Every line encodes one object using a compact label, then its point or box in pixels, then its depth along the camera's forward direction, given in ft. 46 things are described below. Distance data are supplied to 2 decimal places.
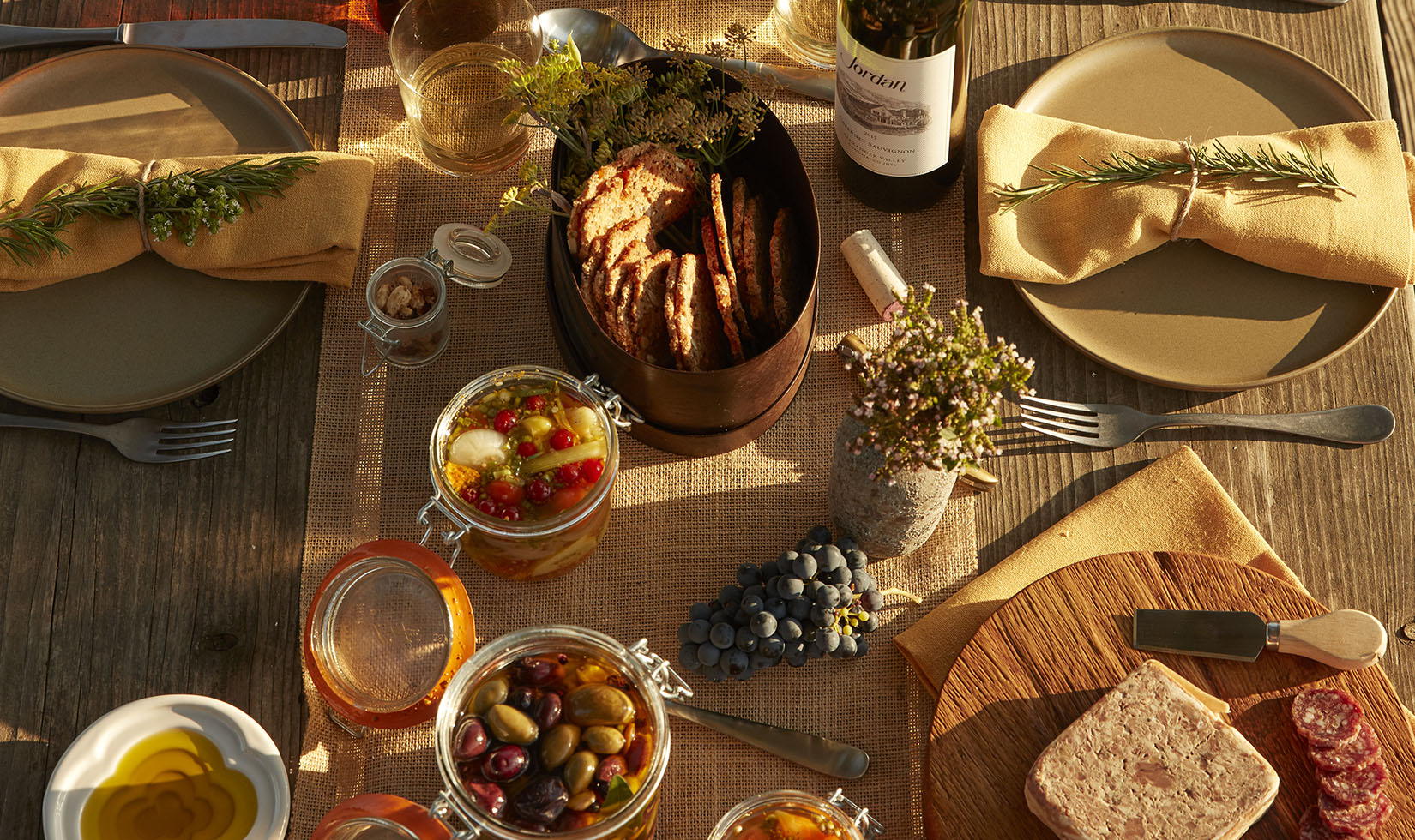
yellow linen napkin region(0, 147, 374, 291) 4.07
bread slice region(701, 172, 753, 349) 3.77
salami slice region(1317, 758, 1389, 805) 3.65
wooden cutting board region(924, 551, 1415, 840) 3.71
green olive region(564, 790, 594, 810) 3.56
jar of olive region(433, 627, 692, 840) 3.55
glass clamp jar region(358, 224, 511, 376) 4.00
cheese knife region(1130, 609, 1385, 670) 3.73
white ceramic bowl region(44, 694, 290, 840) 3.71
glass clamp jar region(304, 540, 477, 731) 3.79
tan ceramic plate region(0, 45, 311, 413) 4.04
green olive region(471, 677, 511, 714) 3.62
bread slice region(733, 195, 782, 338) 3.85
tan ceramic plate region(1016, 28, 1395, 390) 4.06
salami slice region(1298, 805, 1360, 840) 3.65
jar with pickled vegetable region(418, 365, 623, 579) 3.76
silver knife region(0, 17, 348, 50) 4.32
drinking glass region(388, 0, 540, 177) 4.18
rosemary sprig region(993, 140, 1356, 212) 4.08
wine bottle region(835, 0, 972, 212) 3.75
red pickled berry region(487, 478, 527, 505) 3.76
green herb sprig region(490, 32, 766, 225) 3.84
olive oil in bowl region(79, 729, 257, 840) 3.74
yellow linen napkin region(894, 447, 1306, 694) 3.94
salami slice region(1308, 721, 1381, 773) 3.67
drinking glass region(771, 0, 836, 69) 4.31
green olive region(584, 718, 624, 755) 3.59
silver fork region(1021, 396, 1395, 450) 4.08
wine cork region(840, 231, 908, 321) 4.08
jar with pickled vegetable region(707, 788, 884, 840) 3.62
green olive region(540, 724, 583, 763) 3.57
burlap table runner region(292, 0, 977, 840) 3.87
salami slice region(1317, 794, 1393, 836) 3.63
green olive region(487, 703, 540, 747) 3.58
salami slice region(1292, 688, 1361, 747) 3.69
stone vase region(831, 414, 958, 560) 3.80
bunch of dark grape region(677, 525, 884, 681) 3.80
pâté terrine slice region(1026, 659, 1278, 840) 3.61
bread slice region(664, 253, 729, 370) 3.74
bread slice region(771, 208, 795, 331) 3.82
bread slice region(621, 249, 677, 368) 3.80
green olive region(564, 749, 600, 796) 3.56
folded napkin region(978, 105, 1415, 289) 4.05
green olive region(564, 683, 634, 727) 3.60
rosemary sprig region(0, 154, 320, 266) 4.03
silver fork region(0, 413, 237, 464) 4.07
